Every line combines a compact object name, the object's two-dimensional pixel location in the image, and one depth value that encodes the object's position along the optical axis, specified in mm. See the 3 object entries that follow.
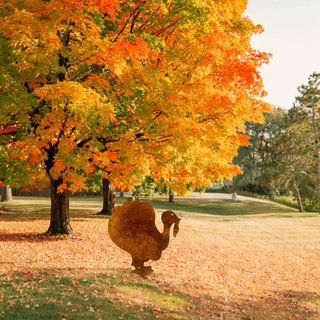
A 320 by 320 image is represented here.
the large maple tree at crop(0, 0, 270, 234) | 9406
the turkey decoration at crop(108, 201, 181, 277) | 5906
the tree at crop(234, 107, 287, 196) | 54406
